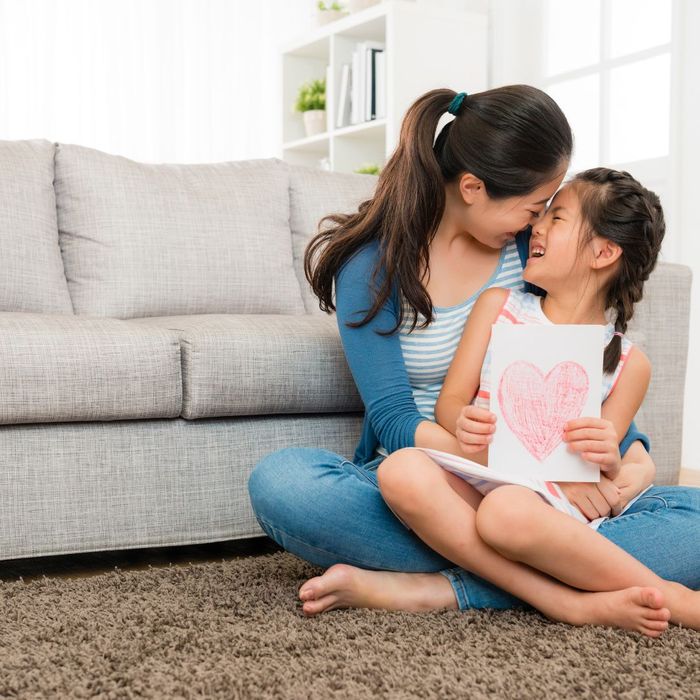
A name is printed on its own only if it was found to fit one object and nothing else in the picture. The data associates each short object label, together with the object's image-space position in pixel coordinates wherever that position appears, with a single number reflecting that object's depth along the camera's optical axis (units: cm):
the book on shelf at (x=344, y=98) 366
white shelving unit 334
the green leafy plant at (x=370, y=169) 359
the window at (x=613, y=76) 292
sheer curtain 385
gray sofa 148
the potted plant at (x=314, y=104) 393
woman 123
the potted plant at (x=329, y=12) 379
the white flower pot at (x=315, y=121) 392
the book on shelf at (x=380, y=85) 349
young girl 112
